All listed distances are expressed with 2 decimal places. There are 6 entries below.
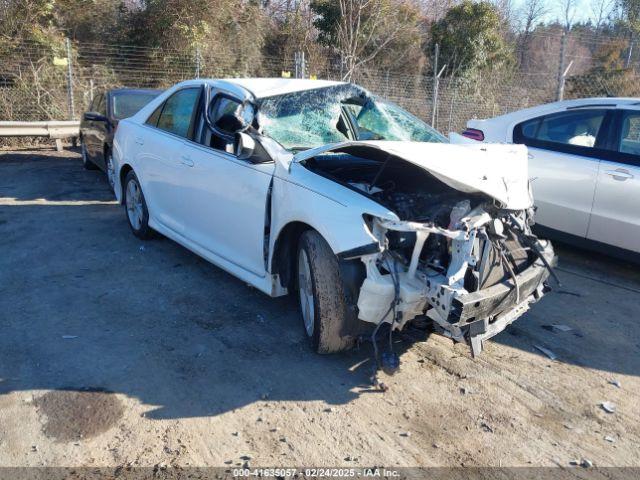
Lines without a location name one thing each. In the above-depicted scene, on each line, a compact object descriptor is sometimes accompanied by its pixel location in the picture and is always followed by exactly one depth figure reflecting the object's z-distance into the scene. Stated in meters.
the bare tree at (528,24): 29.55
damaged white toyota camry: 3.30
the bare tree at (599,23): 29.07
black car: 8.55
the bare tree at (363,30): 15.44
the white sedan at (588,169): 5.46
